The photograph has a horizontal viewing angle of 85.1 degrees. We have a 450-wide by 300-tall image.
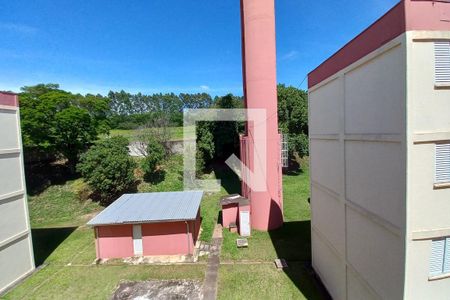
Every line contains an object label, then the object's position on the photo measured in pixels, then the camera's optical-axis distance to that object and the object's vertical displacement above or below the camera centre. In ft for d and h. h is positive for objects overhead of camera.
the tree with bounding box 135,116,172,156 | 79.10 +1.66
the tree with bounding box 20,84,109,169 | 63.16 +5.70
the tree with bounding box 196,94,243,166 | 73.77 +0.16
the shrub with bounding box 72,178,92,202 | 63.98 -12.67
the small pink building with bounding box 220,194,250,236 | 41.93 -13.72
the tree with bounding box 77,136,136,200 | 59.21 -6.33
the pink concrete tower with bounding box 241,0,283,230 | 40.98 +8.19
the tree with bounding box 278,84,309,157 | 82.02 +6.04
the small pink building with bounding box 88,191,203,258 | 36.68 -14.43
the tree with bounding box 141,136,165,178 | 70.03 -5.17
